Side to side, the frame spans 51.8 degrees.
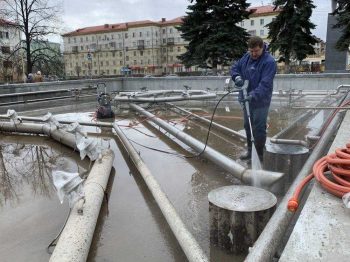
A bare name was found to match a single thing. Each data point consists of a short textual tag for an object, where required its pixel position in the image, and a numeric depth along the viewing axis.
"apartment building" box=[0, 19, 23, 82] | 37.03
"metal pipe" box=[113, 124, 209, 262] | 2.68
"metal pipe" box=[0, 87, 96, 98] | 14.16
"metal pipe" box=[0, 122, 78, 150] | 7.04
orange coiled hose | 2.74
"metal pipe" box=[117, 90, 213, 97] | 12.61
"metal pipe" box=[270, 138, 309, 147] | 5.23
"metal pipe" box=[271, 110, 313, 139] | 6.76
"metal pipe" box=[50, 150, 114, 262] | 2.77
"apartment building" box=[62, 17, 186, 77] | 92.19
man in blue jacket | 4.80
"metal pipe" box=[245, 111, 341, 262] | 2.24
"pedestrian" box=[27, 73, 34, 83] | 21.25
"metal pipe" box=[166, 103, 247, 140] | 7.10
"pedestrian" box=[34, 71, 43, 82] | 20.92
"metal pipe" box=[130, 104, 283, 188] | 3.87
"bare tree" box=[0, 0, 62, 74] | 32.59
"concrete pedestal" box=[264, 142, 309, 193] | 4.49
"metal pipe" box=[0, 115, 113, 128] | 8.17
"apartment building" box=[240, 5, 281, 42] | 75.88
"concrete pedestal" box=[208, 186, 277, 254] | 2.96
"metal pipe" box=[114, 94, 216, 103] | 12.25
